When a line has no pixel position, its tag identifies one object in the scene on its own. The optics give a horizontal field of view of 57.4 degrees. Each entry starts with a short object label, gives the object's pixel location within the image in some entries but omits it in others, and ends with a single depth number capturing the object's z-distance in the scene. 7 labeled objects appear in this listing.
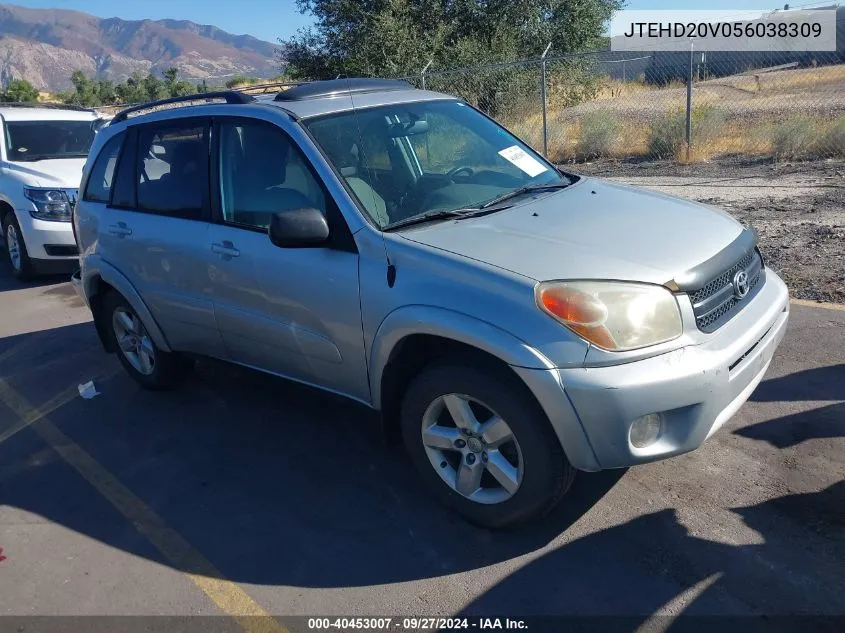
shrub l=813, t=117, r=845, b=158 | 11.32
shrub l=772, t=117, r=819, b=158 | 11.55
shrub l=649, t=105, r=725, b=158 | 12.68
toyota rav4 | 3.00
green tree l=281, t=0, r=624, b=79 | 19.56
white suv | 8.77
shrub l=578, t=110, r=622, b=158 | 13.84
